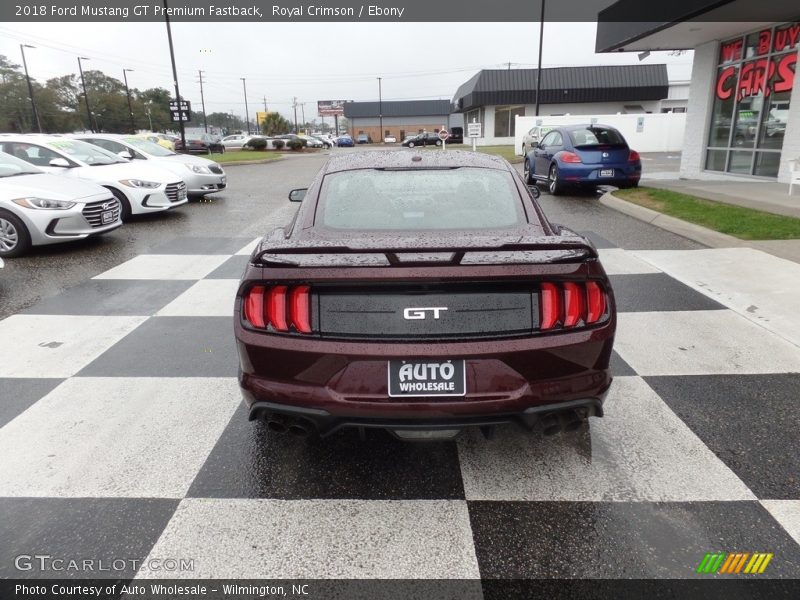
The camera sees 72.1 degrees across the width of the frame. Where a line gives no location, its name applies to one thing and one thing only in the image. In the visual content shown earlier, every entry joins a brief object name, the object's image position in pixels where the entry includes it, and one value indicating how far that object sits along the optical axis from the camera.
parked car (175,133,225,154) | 36.72
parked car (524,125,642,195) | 12.35
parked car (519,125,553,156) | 25.54
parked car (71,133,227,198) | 12.18
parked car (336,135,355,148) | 66.94
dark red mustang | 2.36
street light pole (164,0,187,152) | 24.31
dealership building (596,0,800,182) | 12.14
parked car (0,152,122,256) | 7.29
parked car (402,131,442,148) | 49.56
